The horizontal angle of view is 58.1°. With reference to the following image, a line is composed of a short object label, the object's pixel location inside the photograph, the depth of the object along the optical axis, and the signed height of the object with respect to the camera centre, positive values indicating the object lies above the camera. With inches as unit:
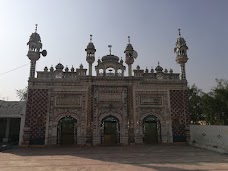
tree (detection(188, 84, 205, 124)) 1077.1 +62.9
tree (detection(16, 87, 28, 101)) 1381.4 +186.6
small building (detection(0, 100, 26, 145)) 705.5 +3.6
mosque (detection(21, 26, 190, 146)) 702.5 +48.0
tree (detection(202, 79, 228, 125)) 733.9 +60.5
